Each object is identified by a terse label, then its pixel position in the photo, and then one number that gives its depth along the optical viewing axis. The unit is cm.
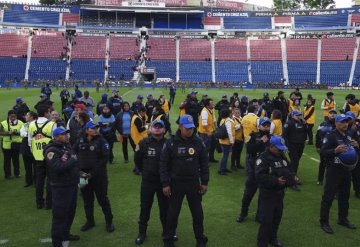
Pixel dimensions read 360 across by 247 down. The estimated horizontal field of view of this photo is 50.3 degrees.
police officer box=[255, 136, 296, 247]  597
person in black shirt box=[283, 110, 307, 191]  945
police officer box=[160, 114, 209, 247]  596
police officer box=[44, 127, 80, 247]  589
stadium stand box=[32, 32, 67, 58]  6178
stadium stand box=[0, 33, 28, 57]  6086
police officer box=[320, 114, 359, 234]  673
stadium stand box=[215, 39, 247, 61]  6341
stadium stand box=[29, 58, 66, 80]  5753
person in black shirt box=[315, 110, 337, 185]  872
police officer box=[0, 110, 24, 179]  1005
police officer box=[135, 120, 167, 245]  631
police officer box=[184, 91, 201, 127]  1383
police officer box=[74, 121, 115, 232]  676
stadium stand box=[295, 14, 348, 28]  6612
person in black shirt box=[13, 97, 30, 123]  1077
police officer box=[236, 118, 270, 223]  722
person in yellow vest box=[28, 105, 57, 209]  796
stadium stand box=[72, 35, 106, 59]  6250
